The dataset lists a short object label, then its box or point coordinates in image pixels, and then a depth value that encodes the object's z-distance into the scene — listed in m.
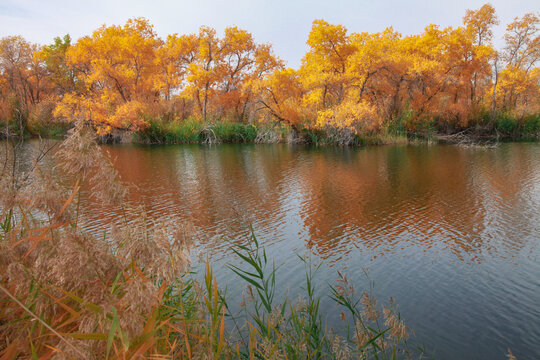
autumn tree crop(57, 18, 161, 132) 28.72
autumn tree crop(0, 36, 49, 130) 37.58
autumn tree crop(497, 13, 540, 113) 29.94
